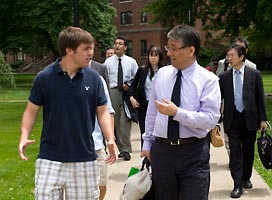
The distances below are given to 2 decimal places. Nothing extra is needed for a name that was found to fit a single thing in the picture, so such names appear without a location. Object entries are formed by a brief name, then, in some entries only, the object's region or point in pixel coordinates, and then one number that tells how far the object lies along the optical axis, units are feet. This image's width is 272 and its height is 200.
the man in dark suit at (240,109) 22.16
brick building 206.86
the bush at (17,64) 243.60
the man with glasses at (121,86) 29.91
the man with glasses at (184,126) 13.51
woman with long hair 26.32
